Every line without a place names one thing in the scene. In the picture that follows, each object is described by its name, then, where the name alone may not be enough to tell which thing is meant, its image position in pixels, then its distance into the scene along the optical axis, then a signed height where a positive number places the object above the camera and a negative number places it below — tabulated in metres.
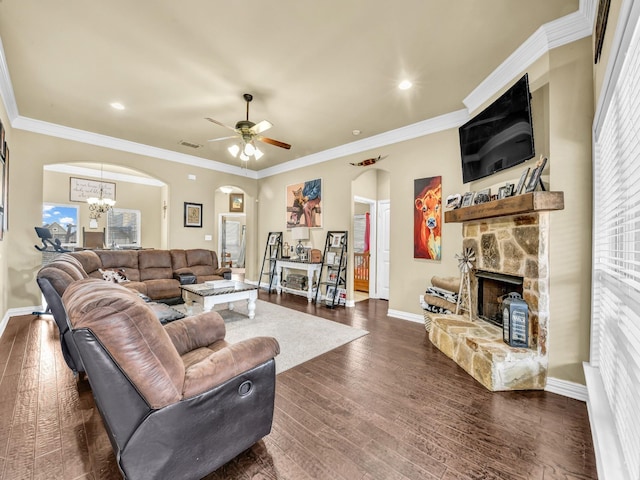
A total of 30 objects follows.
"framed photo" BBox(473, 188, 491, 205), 2.89 +0.49
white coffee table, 3.77 -0.78
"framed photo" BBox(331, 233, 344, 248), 5.39 +0.01
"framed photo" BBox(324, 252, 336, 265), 5.52 -0.35
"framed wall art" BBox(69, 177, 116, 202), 7.33 +1.27
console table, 5.52 -0.66
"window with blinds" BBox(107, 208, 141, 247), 7.98 +0.26
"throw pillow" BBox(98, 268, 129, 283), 4.15 -0.60
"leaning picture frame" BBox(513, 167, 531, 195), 2.42 +0.56
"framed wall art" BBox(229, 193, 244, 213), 10.20 +1.34
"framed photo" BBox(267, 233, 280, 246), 6.75 +0.02
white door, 5.89 -0.18
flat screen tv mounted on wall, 2.55 +1.13
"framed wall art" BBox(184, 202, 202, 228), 6.05 +0.51
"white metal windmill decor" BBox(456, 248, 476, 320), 3.12 -0.42
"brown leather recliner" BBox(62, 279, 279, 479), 1.08 -0.69
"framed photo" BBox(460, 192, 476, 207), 3.16 +0.50
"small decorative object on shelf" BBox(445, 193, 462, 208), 3.33 +0.50
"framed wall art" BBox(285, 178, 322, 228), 5.82 +0.78
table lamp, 5.80 +0.14
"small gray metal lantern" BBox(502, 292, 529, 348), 2.38 -0.68
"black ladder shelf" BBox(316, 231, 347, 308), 5.21 -0.58
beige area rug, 3.04 -1.21
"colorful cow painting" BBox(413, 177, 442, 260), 4.05 +0.36
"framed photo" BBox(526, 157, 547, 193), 2.24 +0.57
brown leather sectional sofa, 4.42 -0.55
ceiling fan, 3.43 +1.33
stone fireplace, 2.29 -0.41
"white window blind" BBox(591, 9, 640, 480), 1.21 -0.06
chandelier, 6.94 +0.81
